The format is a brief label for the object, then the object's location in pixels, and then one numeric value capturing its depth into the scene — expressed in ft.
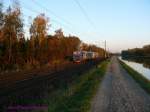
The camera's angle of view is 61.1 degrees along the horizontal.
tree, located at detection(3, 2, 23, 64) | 70.51
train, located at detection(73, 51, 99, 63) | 104.26
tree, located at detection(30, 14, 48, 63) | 98.50
